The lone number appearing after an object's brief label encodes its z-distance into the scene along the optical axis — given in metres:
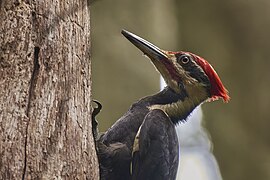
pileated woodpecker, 4.87
